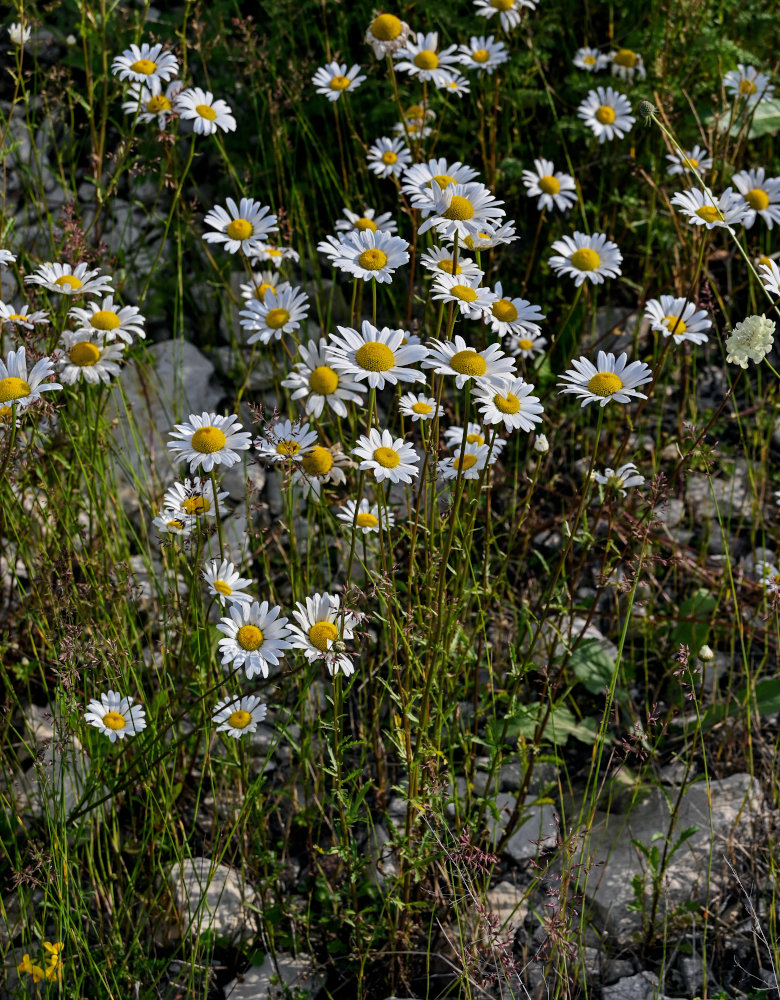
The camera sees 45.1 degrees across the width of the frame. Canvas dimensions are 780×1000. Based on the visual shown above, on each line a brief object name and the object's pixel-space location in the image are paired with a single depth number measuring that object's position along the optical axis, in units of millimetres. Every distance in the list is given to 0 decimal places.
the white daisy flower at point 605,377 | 2014
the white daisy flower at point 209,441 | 1928
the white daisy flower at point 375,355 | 1796
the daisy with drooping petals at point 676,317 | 2452
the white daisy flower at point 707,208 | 2373
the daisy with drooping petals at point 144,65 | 2888
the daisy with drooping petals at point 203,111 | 2924
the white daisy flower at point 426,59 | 3209
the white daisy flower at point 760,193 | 2828
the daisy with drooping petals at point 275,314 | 2273
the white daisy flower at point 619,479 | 2180
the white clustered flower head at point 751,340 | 1828
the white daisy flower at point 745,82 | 3289
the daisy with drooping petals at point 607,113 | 3465
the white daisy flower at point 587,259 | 2605
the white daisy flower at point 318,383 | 2000
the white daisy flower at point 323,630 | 1812
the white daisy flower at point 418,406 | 2123
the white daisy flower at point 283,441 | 1929
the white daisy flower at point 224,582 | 1991
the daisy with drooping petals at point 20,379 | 1890
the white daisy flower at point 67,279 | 2324
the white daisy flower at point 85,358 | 2350
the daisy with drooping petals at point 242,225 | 2571
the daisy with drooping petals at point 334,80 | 3304
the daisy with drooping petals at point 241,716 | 2041
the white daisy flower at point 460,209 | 1966
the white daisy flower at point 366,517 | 2256
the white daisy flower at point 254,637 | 1866
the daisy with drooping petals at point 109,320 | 2459
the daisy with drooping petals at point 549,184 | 3252
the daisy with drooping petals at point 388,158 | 3057
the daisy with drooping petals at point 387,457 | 1798
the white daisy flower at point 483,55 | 3312
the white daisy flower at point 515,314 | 2291
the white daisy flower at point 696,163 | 3039
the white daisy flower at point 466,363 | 1796
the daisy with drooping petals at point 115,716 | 2029
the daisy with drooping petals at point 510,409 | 1922
